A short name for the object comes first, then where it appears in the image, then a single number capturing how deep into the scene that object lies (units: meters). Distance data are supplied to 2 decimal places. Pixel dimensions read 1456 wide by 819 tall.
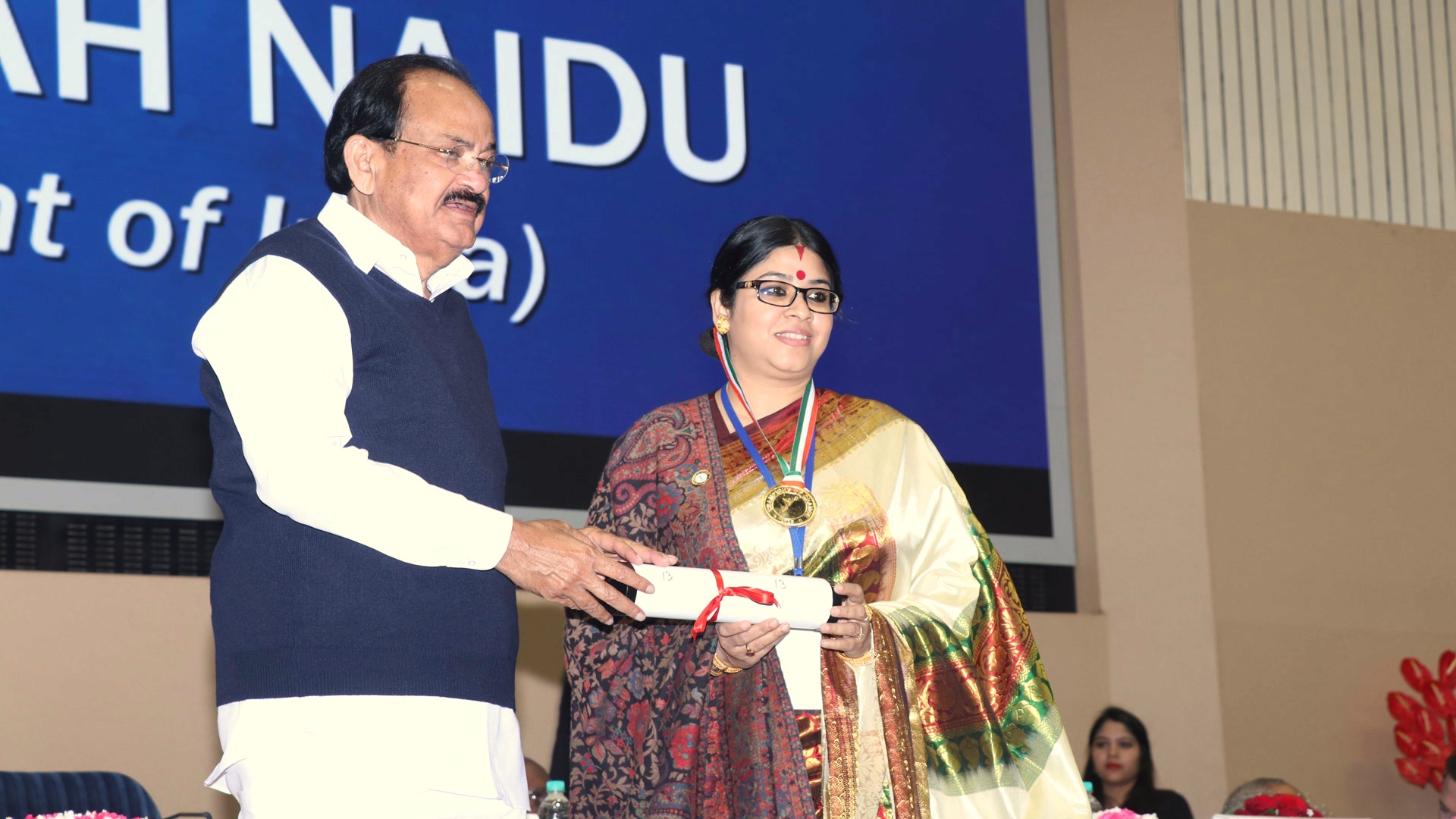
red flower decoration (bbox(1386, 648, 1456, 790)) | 5.89
